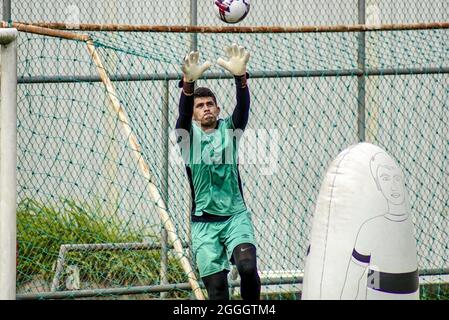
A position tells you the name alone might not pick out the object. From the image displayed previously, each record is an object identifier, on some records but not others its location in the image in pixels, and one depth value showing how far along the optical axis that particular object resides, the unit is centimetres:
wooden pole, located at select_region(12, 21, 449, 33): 1697
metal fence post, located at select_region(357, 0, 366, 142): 1966
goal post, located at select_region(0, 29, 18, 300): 1373
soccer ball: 1728
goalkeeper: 1555
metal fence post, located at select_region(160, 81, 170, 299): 1880
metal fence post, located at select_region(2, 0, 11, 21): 1850
